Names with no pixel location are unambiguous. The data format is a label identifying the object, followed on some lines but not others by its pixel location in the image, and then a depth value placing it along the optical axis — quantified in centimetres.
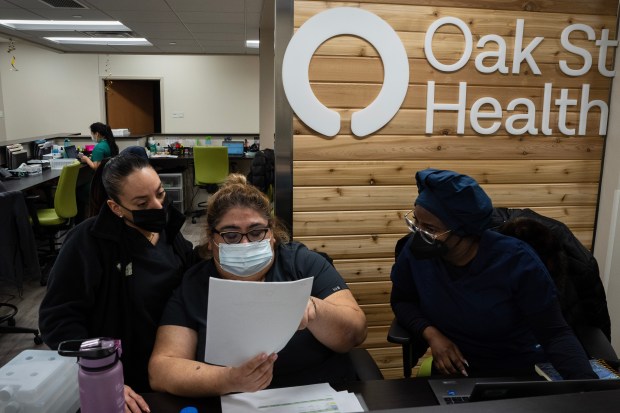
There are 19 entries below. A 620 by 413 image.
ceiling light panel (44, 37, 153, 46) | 743
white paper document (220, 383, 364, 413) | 119
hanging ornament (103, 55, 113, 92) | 927
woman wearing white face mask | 146
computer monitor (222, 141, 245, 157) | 779
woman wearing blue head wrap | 161
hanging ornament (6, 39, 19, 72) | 866
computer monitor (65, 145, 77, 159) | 664
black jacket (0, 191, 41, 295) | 327
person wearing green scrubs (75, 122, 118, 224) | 548
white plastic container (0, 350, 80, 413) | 106
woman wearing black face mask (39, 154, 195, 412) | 153
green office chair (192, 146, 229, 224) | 692
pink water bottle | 97
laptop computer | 85
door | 970
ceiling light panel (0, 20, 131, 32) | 620
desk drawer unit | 713
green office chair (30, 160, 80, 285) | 456
